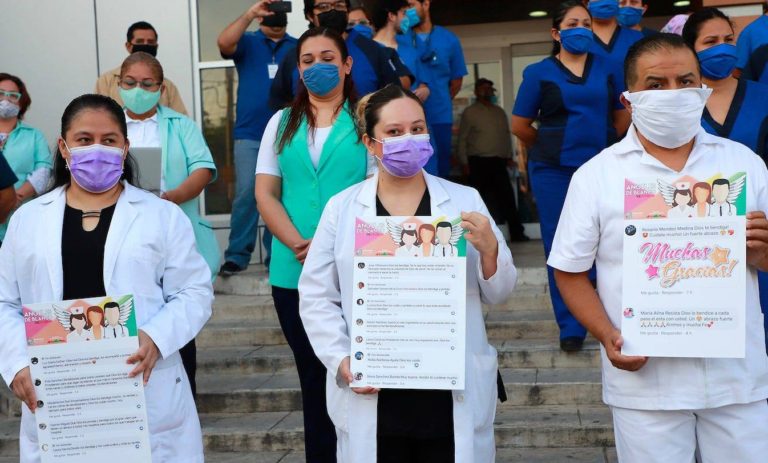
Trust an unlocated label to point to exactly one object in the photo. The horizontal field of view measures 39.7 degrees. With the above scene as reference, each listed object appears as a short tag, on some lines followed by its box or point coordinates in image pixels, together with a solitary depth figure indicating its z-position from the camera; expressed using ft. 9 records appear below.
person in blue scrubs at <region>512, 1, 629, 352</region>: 20.89
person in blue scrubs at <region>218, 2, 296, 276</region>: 27.27
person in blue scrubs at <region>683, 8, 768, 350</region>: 14.82
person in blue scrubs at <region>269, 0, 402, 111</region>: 18.25
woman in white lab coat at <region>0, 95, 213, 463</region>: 11.98
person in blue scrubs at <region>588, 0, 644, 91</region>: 22.30
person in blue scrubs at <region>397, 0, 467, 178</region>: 27.55
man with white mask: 10.80
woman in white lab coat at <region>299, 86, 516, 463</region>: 11.63
